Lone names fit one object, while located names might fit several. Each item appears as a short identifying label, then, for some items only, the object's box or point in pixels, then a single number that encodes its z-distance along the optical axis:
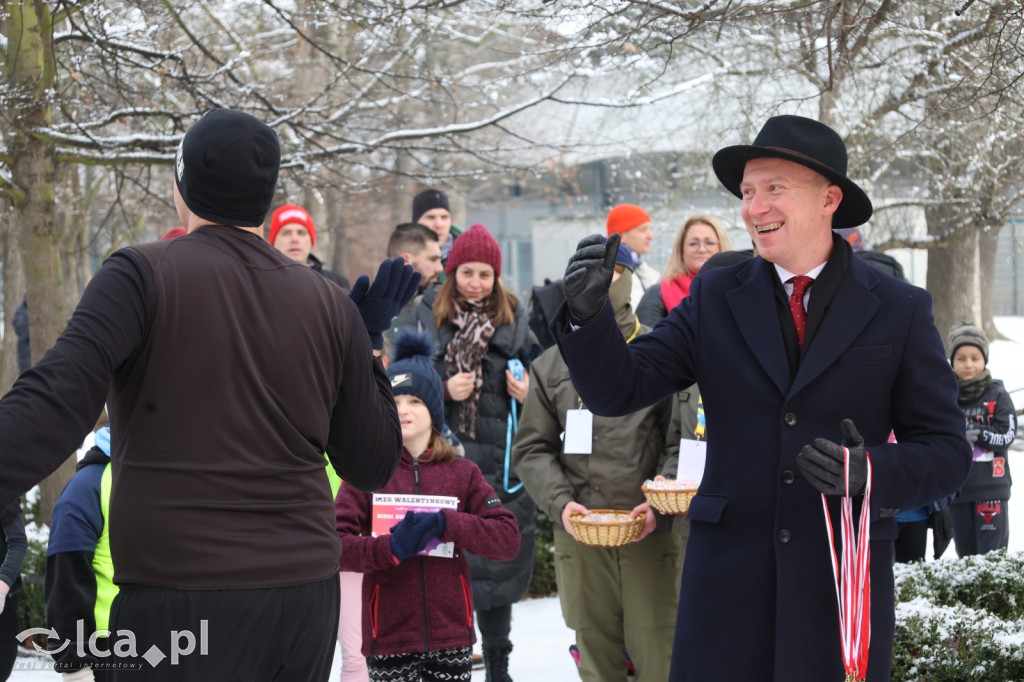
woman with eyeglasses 6.36
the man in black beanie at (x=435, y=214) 7.86
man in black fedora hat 2.73
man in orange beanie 7.75
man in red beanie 6.65
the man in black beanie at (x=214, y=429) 2.21
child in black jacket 7.22
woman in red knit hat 5.90
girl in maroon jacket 4.14
